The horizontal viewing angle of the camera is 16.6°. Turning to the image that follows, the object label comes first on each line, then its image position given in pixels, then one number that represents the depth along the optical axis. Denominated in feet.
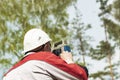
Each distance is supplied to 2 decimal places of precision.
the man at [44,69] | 10.16
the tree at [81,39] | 138.52
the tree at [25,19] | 76.38
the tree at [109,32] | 141.49
